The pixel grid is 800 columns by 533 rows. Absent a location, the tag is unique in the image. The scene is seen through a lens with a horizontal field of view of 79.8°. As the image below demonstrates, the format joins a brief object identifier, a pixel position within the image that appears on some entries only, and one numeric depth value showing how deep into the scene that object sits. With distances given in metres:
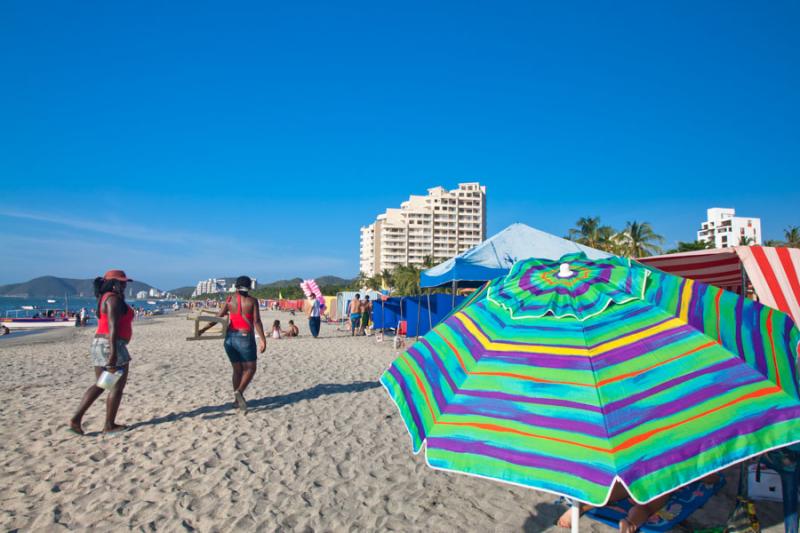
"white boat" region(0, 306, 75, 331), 35.66
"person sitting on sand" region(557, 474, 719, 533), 2.70
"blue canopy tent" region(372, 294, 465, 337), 15.68
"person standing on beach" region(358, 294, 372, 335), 19.10
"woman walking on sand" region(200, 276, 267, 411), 6.04
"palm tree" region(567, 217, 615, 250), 43.88
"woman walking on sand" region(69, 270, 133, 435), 5.02
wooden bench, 16.80
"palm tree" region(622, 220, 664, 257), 42.00
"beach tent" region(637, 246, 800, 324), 3.68
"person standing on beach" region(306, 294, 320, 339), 16.89
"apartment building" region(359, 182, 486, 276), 121.12
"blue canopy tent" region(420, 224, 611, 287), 8.81
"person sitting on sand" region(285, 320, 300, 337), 18.12
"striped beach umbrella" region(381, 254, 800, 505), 1.72
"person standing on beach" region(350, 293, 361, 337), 19.17
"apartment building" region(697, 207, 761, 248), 115.94
